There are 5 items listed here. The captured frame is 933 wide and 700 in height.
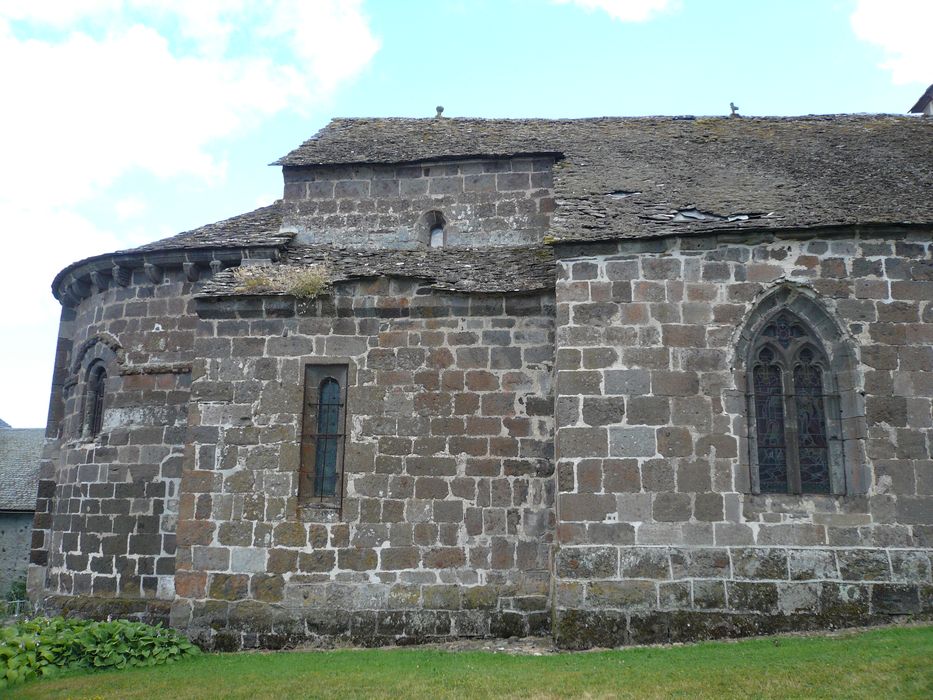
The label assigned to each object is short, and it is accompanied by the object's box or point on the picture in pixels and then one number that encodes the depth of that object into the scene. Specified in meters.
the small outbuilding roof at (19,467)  25.23
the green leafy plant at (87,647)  9.70
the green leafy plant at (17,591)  22.82
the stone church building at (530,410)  9.45
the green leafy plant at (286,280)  11.35
